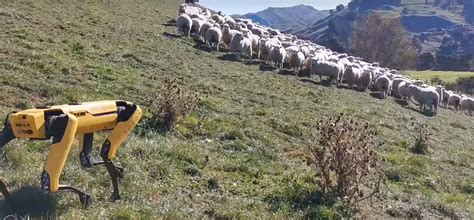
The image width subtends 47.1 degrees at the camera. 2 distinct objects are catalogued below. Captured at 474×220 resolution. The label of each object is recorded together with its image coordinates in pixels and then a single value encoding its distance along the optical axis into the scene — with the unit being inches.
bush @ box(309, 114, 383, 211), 398.0
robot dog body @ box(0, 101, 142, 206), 251.8
